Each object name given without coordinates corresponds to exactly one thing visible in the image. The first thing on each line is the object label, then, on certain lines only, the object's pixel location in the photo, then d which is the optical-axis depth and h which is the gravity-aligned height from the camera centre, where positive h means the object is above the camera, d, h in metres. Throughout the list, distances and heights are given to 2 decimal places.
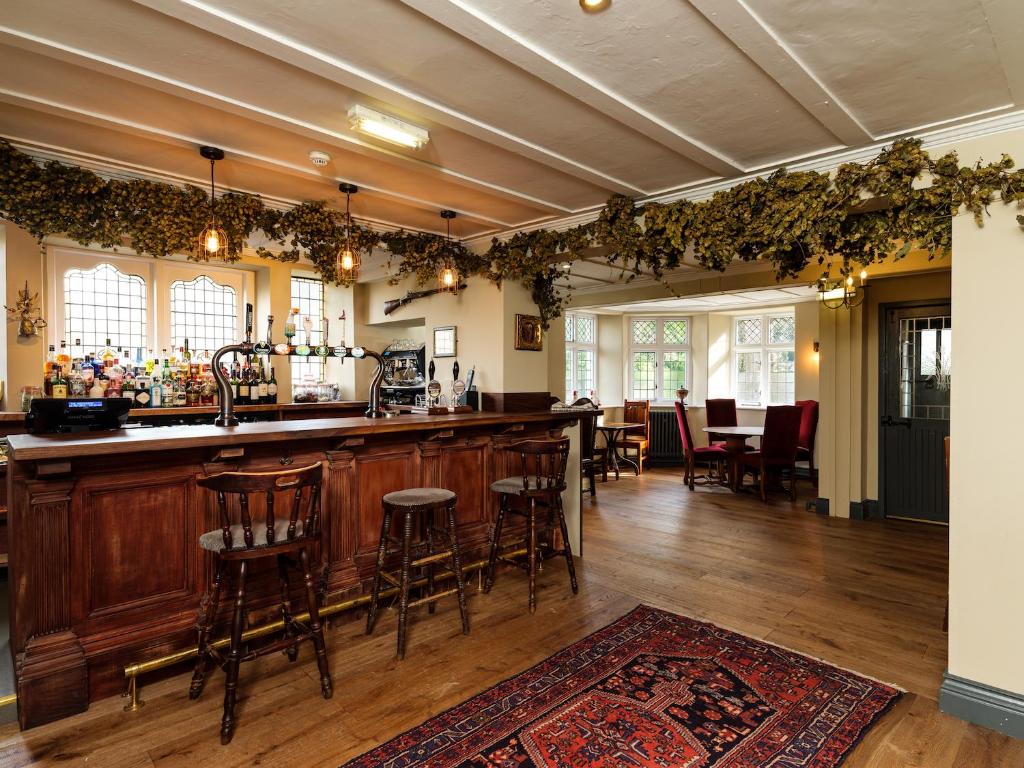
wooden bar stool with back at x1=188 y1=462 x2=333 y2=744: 2.17 -0.67
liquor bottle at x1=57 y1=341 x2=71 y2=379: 4.79 +0.14
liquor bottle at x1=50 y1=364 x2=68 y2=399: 4.61 -0.05
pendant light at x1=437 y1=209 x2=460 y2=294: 4.28 +0.79
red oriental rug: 2.02 -1.34
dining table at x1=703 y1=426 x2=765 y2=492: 6.80 -0.76
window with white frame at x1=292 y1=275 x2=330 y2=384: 6.69 +0.83
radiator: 8.95 -0.97
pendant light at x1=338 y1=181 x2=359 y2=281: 3.78 +0.82
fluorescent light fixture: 2.47 +1.14
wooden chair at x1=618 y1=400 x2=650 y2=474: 8.30 -0.80
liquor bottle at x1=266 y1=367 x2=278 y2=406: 5.90 -0.14
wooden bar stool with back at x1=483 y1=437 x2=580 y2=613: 3.40 -0.71
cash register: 2.71 -0.18
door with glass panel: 5.27 -0.29
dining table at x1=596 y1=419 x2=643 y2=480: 7.62 -0.83
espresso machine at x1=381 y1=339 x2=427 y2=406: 6.32 +0.07
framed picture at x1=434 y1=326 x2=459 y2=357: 4.97 +0.34
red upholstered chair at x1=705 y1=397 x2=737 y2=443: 7.93 -0.46
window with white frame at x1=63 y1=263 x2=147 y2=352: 5.10 +0.66
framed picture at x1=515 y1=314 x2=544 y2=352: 4.64 +0.39
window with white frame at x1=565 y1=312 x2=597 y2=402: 8.95 +0.41
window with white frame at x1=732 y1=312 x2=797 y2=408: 8.74 +0.32
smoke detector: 3.02 +1.20
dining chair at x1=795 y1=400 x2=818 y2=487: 7.30 -0.64
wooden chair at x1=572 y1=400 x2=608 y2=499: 5.78 -0.77
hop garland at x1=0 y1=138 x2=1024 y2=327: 2.54 +0.90
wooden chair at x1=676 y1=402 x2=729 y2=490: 7.11 -0.91
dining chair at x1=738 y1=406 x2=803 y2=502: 6.33 -0.72
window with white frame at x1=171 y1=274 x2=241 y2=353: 5.71 +0.68
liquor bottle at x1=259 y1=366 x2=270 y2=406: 5.85 -0.13
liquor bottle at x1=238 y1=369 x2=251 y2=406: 5.65 -0.12
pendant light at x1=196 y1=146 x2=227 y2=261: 3.08 +0.80
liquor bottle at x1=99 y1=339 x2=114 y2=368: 5.06 +0.20
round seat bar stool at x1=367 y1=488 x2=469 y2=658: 2.85 -0.88
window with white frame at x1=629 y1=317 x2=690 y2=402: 9.40 +0.37
